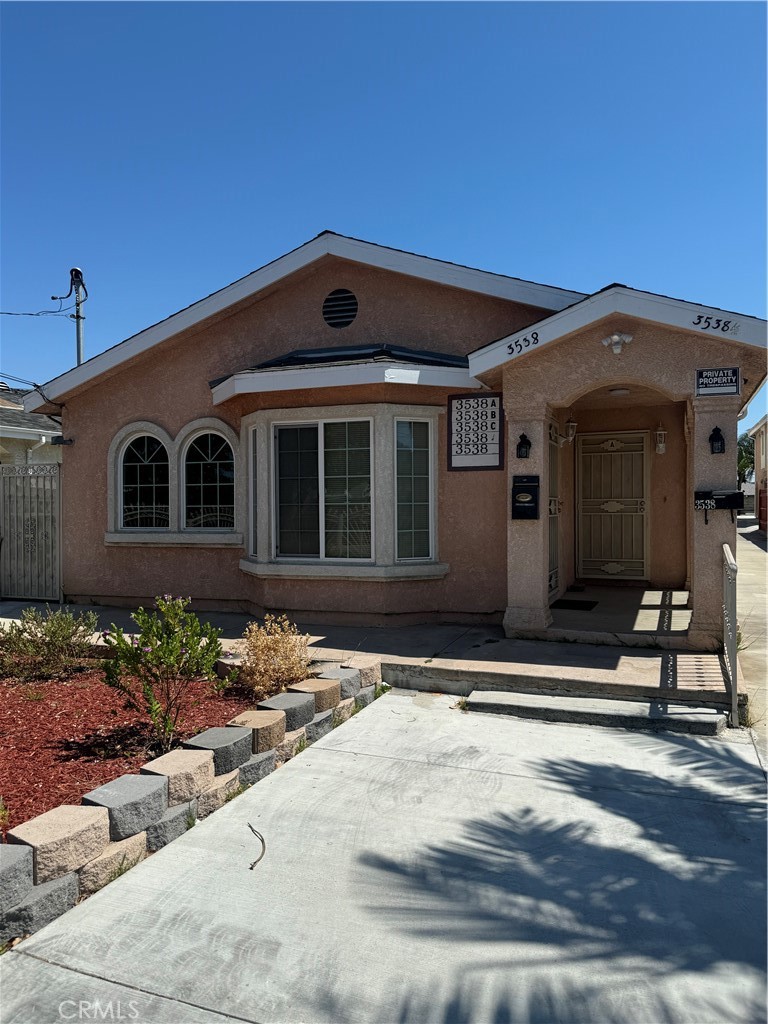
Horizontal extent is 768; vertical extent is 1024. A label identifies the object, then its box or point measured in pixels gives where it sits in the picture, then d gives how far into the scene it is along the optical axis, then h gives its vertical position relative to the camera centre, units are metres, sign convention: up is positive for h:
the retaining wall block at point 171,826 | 3.85 -1.75
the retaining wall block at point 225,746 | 4.48 -1.50
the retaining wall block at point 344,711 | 5.95 -1.71
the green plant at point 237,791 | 4.48 -1.80
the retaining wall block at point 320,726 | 5.50 -1.71
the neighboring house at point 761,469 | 28.20 +1.73
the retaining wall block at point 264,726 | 4.83 -1.48
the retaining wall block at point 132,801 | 3.65 -1.52
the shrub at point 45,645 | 6.81 -1.32
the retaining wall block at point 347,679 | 6.18 -1.48
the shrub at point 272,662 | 6.09 -1.33
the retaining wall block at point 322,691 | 5.77 -1.47
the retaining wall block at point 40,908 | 3.07 -1.77
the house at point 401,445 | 7.21 +0.88
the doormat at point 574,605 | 9.30 -1.28
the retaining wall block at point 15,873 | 3.05 -1.58
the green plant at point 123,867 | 3.58 -1.82
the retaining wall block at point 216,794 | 4.26 -1.74
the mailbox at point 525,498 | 7.76 +0.13
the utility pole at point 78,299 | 22.18 +6.73
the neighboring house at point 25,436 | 15.38 +1.68
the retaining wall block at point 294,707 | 5.33 -1.49
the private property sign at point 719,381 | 6.79 +1.24
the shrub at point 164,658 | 4.94 -1.08
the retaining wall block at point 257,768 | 4.68 -1.73
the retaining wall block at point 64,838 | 3.24 -1.53
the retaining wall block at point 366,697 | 6.41 -1.71
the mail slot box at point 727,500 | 6.75 +0.09
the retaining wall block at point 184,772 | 4.07 -1.52
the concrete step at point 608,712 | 5.61 -1.67
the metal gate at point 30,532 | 11.28 -0.31
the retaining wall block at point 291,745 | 5.09 -1.72
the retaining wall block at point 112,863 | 3.44 -1.77
